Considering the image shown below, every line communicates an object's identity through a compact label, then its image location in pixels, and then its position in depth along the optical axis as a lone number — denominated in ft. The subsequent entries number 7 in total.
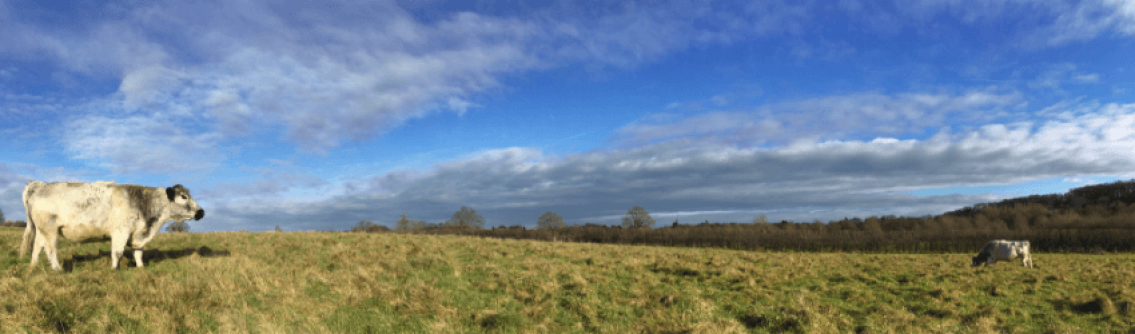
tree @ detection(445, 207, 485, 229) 233.96
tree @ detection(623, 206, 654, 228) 262.26
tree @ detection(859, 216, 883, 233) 271.24
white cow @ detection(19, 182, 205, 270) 37.14
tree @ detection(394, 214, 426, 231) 217.42
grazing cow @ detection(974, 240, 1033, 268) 73.46
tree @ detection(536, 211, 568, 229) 250.78
